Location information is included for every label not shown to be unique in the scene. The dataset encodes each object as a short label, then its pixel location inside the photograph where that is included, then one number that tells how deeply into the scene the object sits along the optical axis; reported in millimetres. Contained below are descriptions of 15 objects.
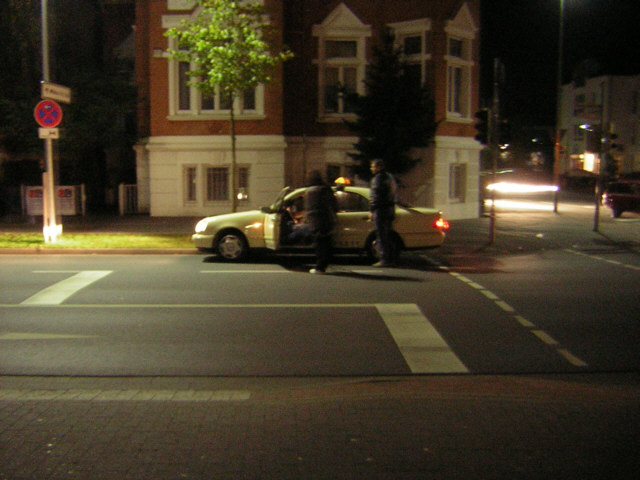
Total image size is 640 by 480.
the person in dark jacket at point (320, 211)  12227
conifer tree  21047
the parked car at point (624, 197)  25844
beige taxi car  13422
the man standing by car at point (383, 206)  13023
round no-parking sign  16078
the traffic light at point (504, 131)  16422
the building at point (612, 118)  55688
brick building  23016
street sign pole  16344
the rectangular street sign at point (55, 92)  15992
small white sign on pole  16109
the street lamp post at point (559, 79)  29438
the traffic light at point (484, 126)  16562
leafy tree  17172
